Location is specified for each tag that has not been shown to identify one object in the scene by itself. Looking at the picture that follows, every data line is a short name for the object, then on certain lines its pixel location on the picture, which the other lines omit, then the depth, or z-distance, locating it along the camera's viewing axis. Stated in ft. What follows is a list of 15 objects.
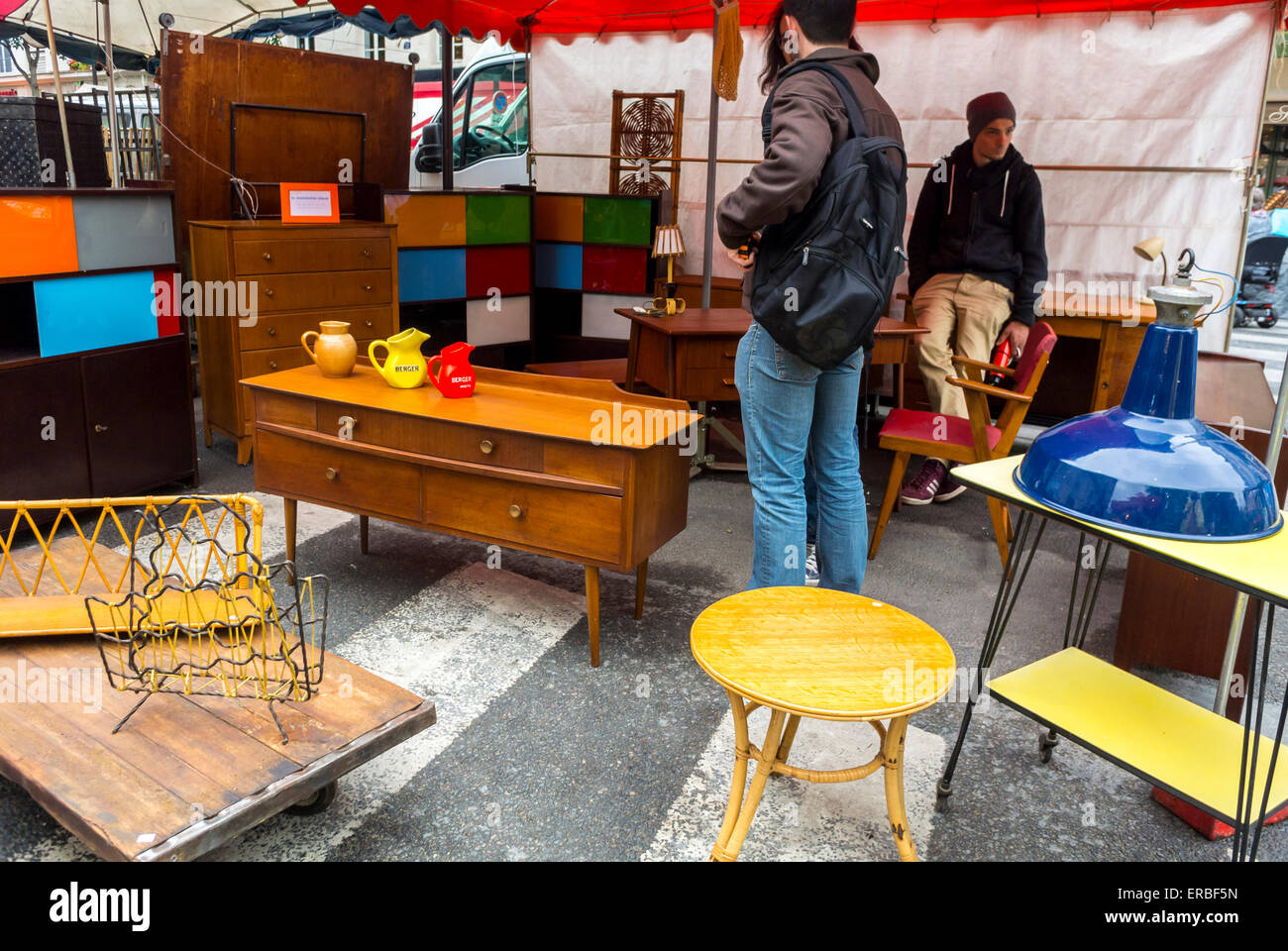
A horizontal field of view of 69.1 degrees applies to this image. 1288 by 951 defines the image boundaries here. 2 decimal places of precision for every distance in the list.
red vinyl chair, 11.82
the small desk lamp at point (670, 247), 15.19
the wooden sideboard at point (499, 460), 9.28
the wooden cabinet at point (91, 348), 11.98
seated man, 15.06
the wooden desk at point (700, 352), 14.03
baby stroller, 39.34
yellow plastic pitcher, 10.91
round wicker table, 5.65
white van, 30.45
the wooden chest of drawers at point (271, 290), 15.34
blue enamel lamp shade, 5.29
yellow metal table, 5.16
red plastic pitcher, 10.53
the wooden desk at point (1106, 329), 16.42
